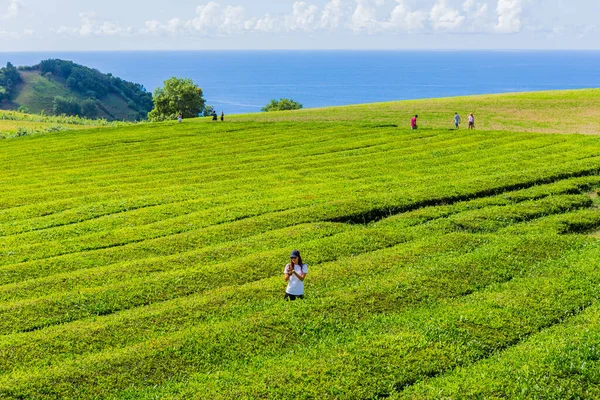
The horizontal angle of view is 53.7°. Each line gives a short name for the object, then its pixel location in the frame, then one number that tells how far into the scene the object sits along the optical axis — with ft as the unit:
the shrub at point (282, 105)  503.20
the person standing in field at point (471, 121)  223.30
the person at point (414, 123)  229.04
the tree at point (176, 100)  435.12
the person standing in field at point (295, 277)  67.63
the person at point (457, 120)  223.10
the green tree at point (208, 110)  472.03
